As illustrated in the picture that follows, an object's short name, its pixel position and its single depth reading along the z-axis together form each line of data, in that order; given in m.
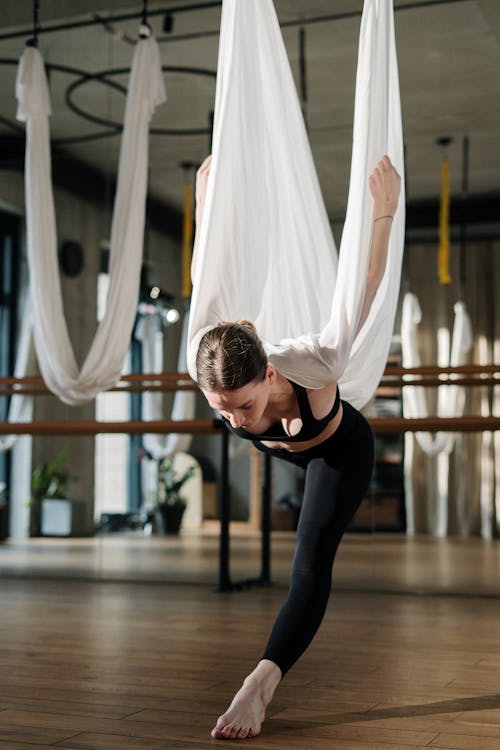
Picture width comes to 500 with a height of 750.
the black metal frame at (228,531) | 4.24
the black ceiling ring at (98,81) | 5.12
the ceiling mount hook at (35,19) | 4.03
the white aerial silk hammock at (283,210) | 2.26
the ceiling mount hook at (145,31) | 3.82
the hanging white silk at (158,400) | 4.74
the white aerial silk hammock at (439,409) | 4.28
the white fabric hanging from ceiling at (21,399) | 5.18
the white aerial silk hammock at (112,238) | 3.77
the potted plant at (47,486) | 5.14
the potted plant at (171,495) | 4.75
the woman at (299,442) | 1.83
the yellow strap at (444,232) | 4.38
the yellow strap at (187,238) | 4.77
